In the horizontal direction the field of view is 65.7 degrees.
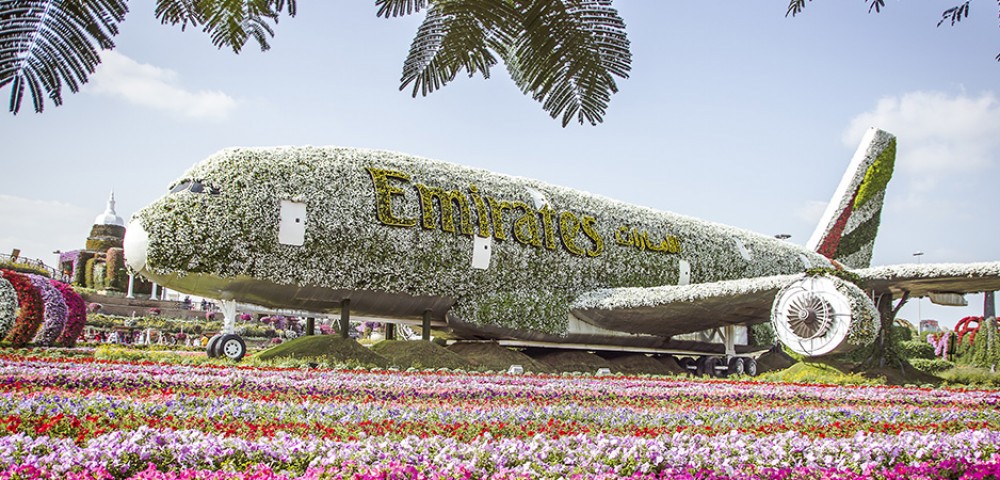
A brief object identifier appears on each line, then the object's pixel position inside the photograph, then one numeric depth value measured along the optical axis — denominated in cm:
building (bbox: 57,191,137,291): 4681
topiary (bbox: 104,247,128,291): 4666
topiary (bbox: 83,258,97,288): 4807
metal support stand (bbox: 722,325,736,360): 2086
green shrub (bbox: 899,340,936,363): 3222
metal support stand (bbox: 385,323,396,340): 1989
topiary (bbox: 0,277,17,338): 1566
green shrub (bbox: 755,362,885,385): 1505
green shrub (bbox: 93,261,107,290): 4741
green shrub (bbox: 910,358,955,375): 2297
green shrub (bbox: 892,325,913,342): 3628
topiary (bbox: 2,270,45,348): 1633
